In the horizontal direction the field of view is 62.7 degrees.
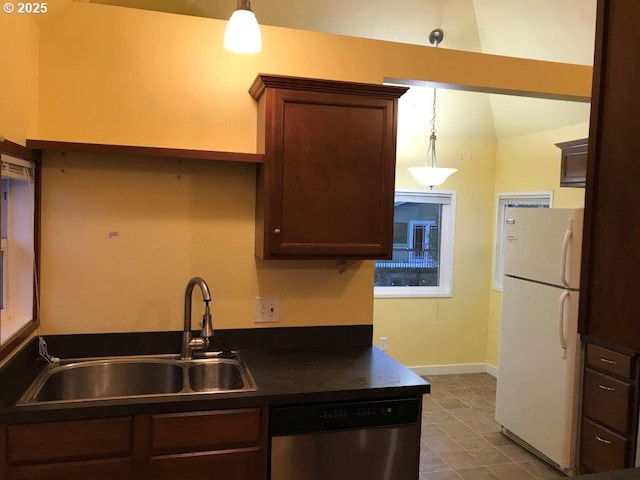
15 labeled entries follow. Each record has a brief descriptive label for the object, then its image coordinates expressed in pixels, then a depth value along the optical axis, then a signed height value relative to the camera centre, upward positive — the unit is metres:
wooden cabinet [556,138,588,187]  3.66 +0.48
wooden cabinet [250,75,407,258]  2.24 +0.24
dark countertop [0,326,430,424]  1.80 -0.65
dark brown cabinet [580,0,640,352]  1.16 +0.11
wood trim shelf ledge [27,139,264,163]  2.13 +0.27
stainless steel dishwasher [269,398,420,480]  2.02 -0.86
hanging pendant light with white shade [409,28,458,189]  4.12 +0.41
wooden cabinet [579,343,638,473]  2.81 -1.02
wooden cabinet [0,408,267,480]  1.78 -0.83
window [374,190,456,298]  5.29 -0.24
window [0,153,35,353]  2.11 -0.17
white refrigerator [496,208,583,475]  3.31 -0.71
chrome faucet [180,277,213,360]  2.34 -0.54
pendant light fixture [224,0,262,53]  2.06 +0.74
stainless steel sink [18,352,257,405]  2.24 -0.70
